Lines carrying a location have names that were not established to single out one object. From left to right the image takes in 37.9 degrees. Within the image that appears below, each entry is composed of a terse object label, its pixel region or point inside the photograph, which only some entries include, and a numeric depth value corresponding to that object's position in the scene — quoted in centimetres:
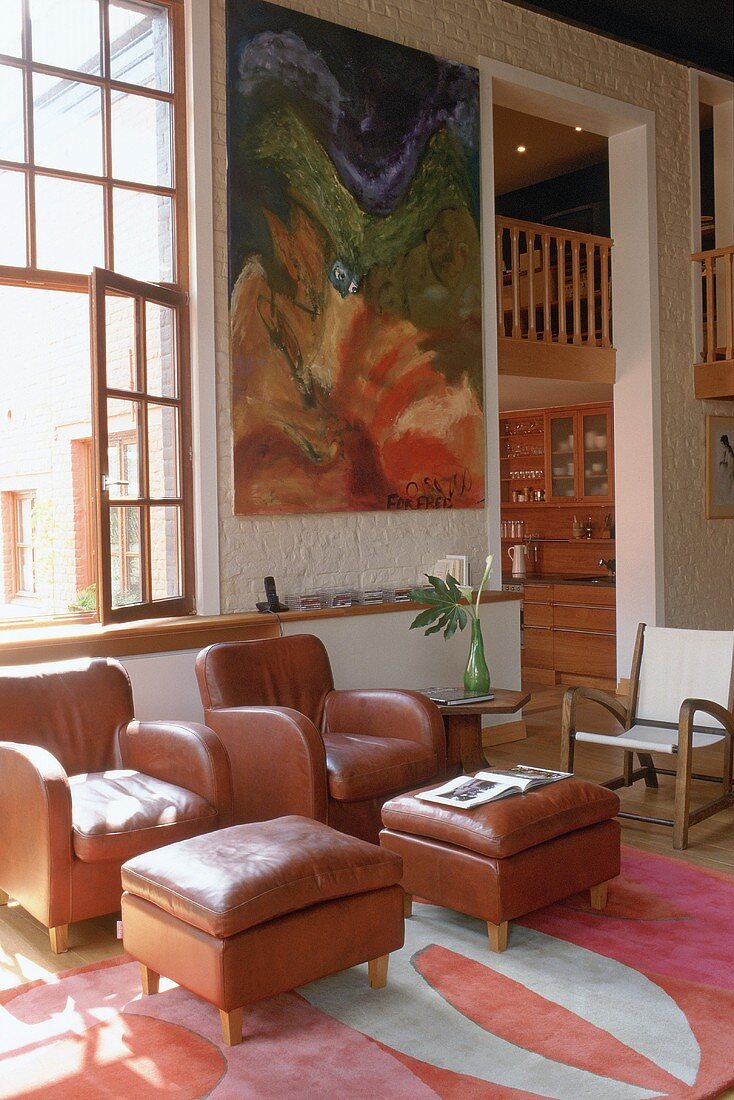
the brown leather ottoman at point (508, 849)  349
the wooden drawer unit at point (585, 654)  873
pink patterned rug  273
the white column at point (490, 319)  689
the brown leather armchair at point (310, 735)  421
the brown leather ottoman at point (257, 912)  288
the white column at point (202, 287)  554
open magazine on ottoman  371
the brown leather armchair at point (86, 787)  357
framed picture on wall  873
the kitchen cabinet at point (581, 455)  971
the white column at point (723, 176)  894
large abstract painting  574
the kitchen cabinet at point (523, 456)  1036
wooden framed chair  454
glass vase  551
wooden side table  524
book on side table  526
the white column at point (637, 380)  819
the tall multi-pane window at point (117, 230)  508
